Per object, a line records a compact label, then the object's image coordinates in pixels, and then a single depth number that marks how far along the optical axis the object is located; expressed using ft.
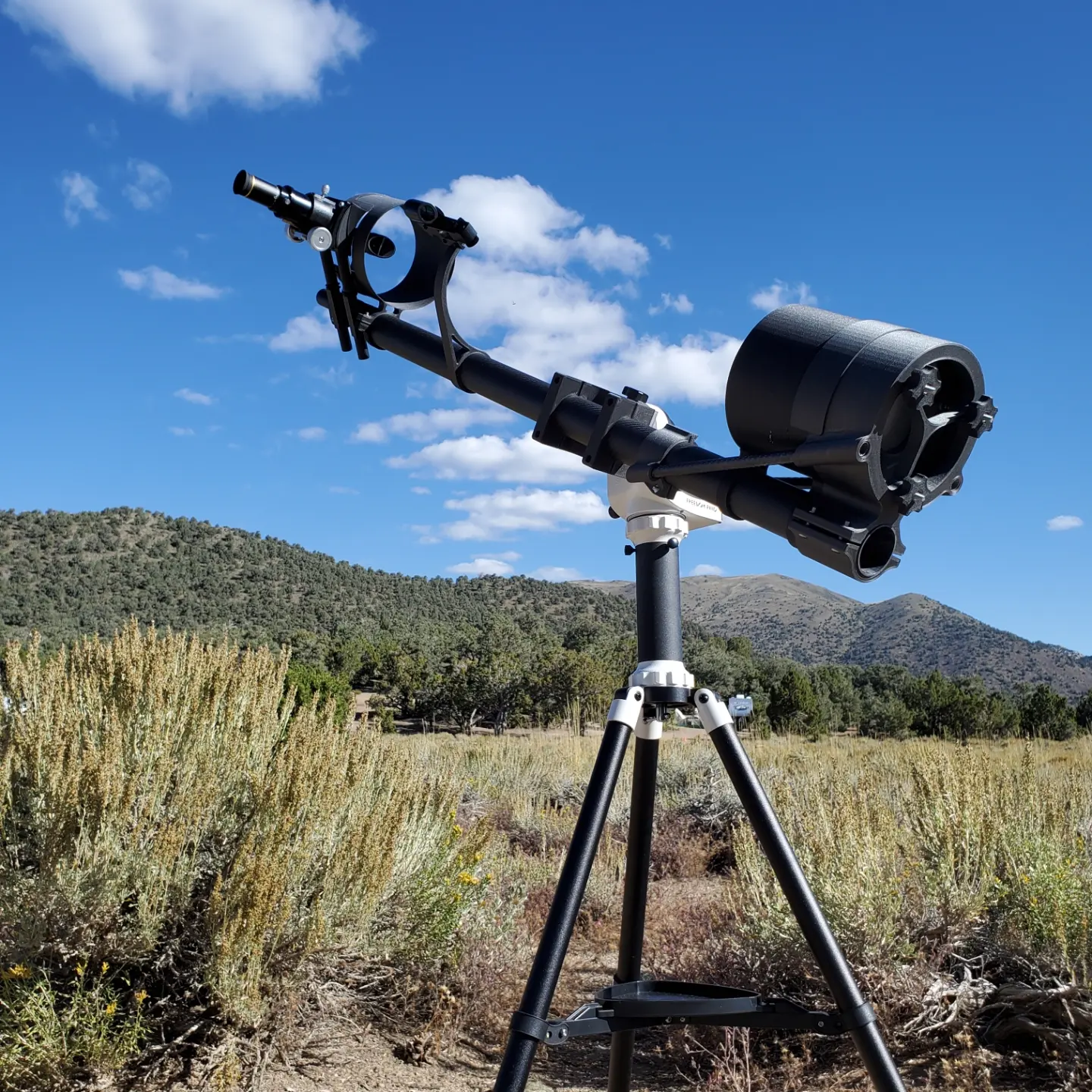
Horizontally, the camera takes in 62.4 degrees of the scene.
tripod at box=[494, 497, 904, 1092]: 4.76
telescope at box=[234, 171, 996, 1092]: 4.82
